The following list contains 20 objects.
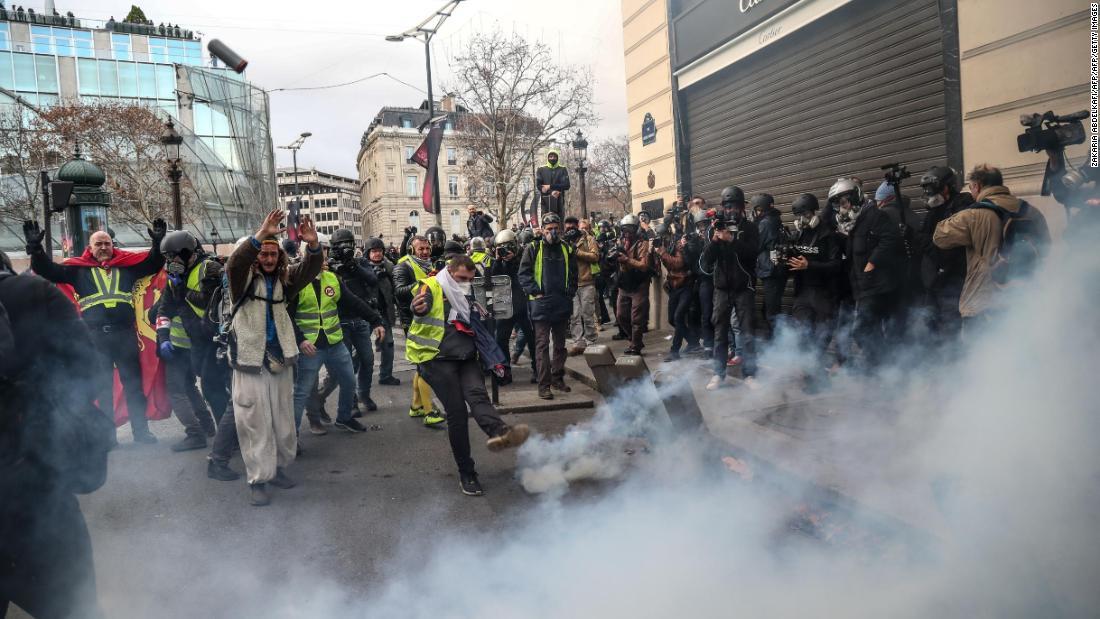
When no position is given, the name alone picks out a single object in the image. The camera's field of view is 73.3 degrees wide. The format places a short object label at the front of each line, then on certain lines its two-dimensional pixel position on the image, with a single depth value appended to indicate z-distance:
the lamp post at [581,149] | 17.19
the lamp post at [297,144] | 44.50
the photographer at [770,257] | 6.79
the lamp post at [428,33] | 18.30
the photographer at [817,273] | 6.36
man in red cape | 6.15
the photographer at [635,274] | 9.12
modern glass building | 42.94
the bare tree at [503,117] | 26.38
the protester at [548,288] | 7.48
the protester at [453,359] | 4.84
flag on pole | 14.55
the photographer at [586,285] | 9.64
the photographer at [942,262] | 5.78
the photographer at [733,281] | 6.87
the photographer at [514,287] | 8.14
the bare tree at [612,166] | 47.50
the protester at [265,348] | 4.86
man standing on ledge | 9.88
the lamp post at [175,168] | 15.66
